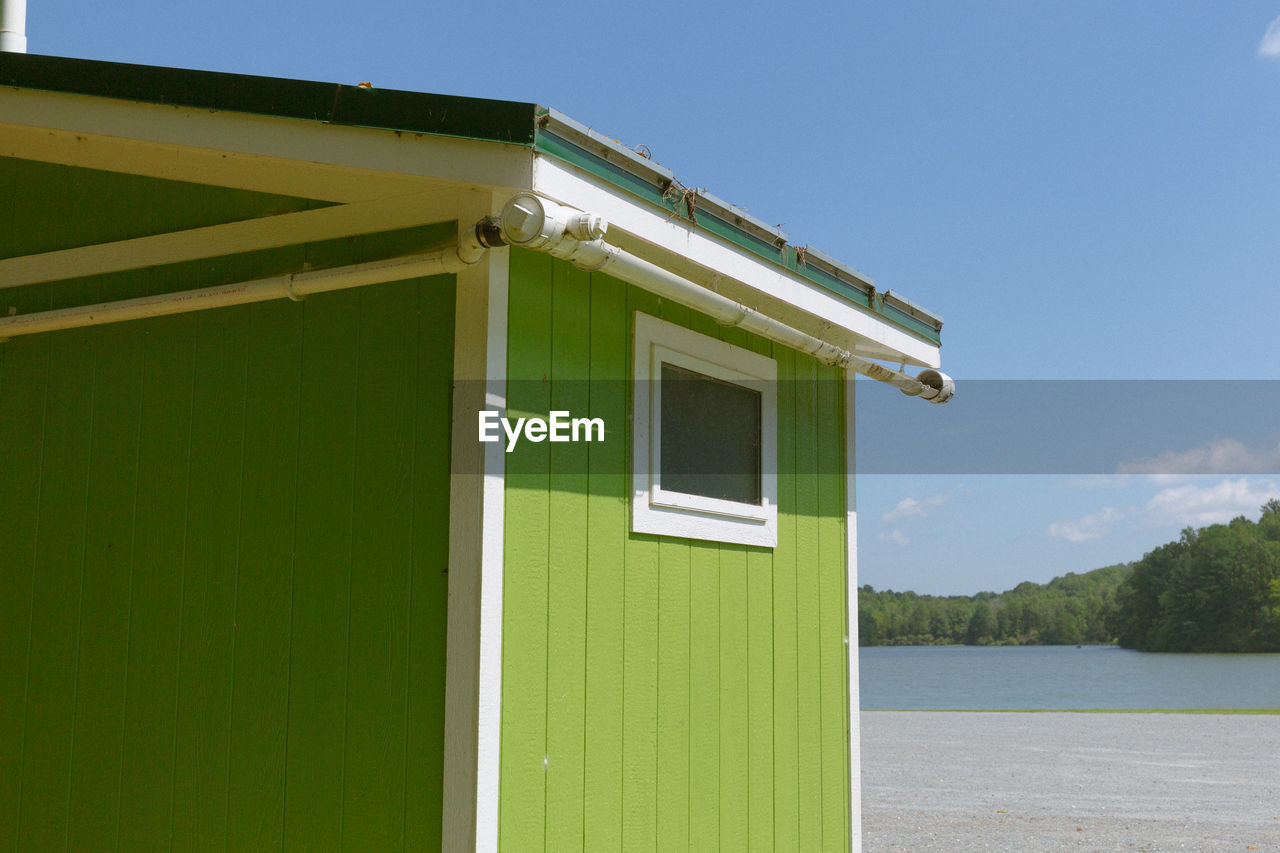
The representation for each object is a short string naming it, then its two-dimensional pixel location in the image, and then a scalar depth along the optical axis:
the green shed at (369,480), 2.90
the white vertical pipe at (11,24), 4.52
